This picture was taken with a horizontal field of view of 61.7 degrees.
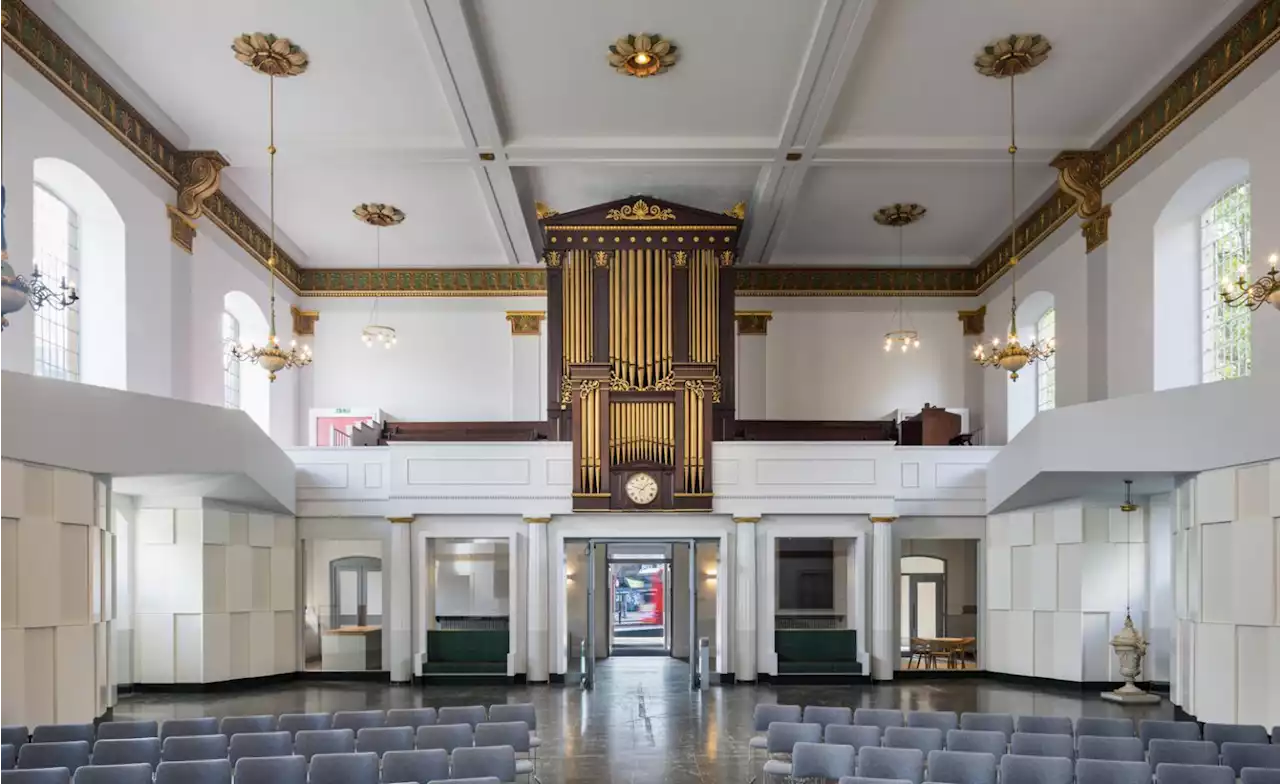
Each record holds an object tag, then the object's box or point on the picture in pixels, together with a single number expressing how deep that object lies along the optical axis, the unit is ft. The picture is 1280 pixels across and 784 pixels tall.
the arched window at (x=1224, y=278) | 38.22
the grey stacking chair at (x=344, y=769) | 23.34
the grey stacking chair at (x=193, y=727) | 27.81
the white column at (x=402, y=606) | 51.01
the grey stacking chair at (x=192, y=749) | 24.74
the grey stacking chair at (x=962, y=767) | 23.82
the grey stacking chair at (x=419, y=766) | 23.76
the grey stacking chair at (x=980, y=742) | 25.99
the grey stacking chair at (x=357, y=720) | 28.99
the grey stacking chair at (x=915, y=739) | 26.71
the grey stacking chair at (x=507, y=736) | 26.91
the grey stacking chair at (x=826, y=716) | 29.91
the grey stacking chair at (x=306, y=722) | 28.68
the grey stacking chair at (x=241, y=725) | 28.25
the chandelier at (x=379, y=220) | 54.65
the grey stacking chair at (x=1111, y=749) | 24.86
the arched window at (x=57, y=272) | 37.93
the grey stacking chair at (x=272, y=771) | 22.90
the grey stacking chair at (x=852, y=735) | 27.16
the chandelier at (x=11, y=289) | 24.76
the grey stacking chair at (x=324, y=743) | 26.12
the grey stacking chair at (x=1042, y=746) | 25.34
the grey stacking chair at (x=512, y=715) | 29.78
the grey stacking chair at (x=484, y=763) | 24.44
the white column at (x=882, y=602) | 50.88
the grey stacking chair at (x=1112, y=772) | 22.36
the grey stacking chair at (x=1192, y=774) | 21.62
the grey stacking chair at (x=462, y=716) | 29.43
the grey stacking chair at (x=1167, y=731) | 26.86
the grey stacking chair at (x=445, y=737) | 26.50
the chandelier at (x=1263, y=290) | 24.77
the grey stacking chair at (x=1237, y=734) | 26.68
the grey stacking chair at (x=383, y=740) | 26.27
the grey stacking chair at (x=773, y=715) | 30.27
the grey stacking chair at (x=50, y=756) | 23.94
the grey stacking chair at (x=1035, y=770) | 22.93
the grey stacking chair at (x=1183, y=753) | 24.18
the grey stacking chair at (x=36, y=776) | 21.17
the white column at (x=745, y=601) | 50.65
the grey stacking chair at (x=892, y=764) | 24.44
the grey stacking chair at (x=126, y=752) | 24.21
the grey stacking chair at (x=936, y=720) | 29.17
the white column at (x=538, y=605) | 50.42
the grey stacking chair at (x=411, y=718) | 29.30
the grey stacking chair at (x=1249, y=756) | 23.96
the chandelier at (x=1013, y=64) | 36.24
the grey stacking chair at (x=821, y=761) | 25.03
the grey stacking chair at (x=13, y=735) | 25.70
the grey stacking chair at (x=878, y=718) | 29.68
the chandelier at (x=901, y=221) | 54.61
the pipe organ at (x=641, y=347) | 50.03
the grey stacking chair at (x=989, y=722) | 28.73
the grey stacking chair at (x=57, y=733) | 26.27
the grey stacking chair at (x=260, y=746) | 25.58
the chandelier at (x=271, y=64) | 36.06
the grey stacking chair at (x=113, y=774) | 21.57
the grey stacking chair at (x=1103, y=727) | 28.12
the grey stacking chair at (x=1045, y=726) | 27.94
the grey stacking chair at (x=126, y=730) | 27.14
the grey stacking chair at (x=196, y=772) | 22.33
